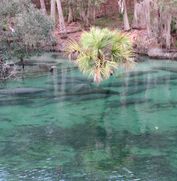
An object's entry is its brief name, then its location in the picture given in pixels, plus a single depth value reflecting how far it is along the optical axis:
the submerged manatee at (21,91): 21.03
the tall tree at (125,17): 36.44
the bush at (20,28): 23.21
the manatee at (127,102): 18.39
